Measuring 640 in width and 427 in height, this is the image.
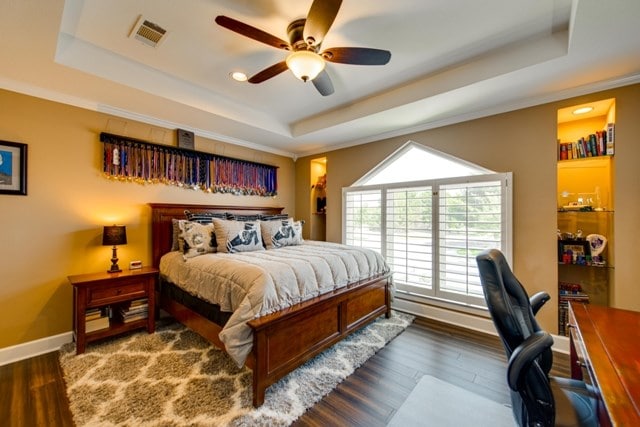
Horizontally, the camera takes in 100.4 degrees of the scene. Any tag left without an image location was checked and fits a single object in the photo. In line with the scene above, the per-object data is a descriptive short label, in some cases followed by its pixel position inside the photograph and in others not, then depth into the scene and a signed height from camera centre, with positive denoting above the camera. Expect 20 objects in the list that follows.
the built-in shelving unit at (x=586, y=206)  2.48 +0.09
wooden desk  0.83 -0.58
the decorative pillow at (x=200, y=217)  3.29 -0.05
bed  1.87 -0.93
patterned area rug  1.72 -1.30
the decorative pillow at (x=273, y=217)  4.09 -0.06
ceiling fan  1.60 +1.15
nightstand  2.42 -0.88
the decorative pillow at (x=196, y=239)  2.91 -0.29
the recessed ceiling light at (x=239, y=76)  2.61 +1.37
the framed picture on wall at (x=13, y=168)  2.36 +0.40
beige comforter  1.85 -0.55
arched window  2.95 -0.05
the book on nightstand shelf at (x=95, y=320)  2.52 -1.04
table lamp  2.66 -0.25
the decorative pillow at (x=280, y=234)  3.45 -0.27
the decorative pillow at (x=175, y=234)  3.22 -0.26
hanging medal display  2.97 +0.60
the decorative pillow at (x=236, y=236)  3.01 -0.27
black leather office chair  1.09 -0.63
